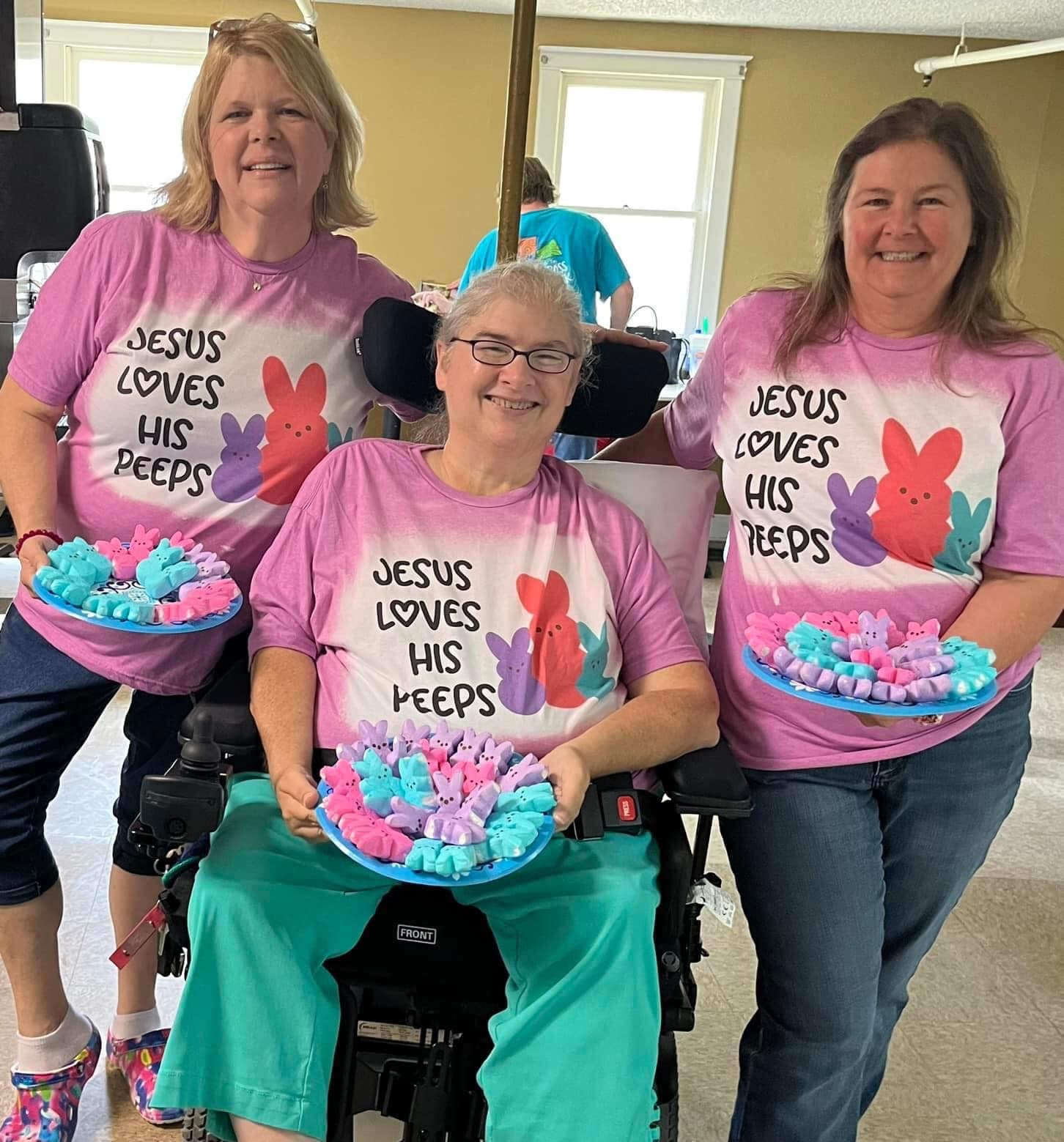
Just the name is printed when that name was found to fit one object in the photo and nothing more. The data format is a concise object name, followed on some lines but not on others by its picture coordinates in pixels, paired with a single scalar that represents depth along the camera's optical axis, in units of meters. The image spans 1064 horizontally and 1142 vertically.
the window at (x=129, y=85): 5.81
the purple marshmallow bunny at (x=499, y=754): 1.22
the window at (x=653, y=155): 5.83
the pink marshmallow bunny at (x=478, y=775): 1.17
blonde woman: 1.43
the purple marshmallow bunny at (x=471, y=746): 1.23
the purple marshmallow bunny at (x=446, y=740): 1.25
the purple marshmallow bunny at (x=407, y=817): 1.09
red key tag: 1.40
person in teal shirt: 4.00
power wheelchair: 1.23
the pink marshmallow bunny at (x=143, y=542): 1.37
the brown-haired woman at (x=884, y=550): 1.31
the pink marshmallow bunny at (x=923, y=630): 1.29
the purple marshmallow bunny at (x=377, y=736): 1.25
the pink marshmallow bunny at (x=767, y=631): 1.25
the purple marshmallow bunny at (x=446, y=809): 1.07
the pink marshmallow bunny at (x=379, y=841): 1.05
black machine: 1.93
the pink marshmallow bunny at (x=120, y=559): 1.32
